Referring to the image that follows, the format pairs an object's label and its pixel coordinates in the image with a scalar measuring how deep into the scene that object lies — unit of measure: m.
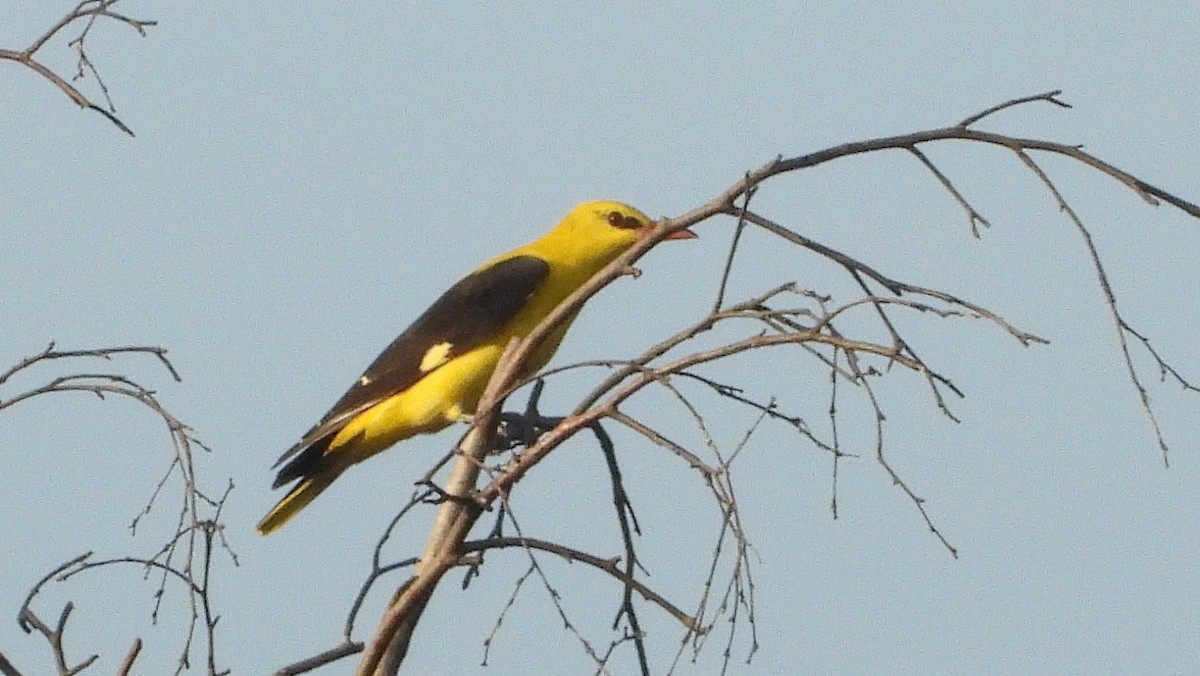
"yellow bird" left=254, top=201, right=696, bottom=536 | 12.74
